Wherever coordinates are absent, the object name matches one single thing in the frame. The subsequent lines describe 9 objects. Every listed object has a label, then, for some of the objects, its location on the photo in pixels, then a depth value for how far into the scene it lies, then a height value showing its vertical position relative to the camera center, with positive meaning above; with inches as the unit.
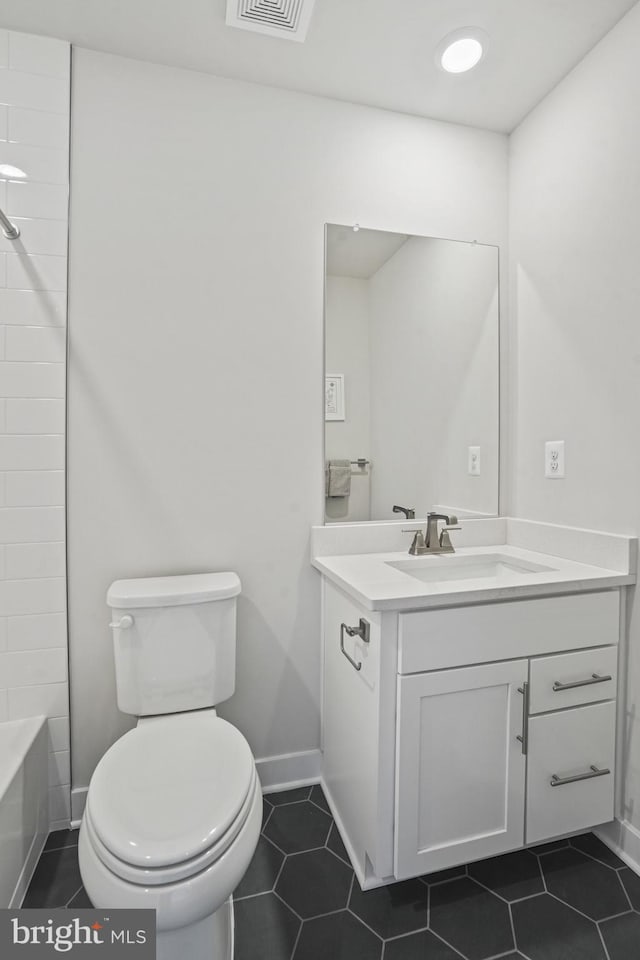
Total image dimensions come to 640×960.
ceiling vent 53.3 +50.0
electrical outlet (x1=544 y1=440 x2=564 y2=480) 66.6 +1.6
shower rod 52.9 +25.8
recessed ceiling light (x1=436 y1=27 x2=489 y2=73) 57.8 +50.9
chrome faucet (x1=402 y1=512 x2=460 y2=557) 68.9 -10.3
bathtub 47.1 -36.0
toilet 36.1 -28.0
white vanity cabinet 48.4 -27.4
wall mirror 68.8 +13.6
